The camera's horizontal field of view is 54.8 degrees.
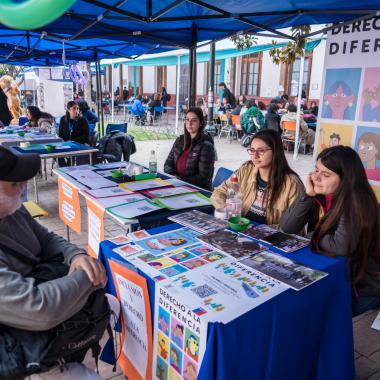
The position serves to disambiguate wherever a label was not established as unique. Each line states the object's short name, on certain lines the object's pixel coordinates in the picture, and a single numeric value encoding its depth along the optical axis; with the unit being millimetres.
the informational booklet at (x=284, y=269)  1367
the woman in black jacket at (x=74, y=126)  5766
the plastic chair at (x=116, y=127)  5867
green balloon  836
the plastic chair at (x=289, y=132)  8227
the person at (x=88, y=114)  7414
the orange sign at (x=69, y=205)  2986
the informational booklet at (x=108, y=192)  2439
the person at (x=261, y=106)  10445
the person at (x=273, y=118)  8282
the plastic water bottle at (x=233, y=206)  2131
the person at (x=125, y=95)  18598
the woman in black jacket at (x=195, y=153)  3395
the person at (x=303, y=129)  8125
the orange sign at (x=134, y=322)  1472
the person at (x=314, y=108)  10277
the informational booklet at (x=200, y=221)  1913
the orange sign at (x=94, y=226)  2451
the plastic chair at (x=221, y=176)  3025
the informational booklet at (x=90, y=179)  2695
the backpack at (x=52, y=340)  1055
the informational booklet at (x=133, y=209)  2094
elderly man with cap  1048
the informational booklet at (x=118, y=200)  2268
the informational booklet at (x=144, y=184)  2660
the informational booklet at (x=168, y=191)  2523
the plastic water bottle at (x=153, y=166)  3127
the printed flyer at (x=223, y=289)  1198
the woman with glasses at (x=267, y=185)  2275
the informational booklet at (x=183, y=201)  2303
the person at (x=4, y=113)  6843
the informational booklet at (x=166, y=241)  1647
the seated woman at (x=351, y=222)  1700
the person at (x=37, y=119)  6367
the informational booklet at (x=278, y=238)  1719
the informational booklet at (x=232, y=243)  1627
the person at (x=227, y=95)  11834
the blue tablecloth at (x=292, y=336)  1161
